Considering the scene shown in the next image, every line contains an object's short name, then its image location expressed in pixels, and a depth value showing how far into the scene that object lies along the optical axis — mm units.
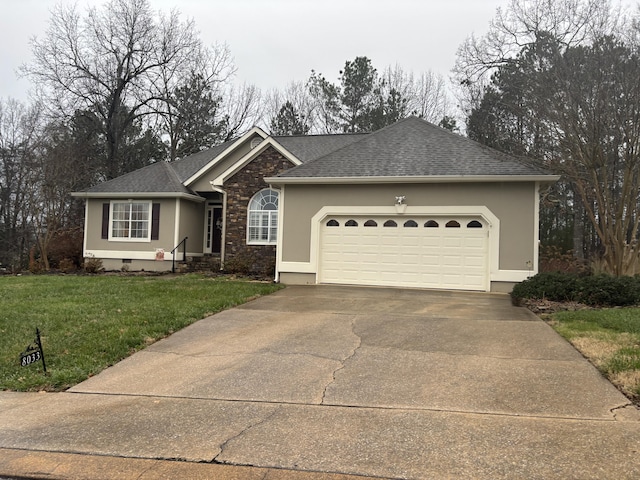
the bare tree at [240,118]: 32750
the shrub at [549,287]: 10570
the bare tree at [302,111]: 34406
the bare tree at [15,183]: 25578
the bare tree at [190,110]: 30706
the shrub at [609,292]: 10102
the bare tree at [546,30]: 12617
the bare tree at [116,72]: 27438
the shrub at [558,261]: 17130
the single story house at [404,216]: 12898
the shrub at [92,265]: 17656
